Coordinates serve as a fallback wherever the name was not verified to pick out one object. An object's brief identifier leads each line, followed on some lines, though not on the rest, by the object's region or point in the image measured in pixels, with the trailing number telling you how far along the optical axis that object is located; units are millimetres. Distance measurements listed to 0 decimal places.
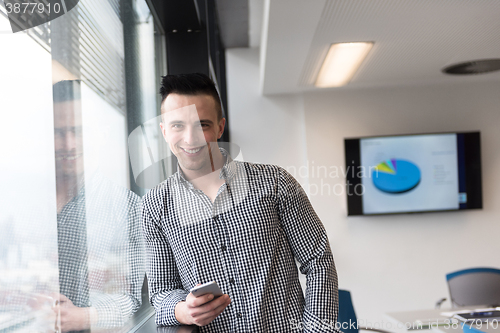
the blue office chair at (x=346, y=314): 2594
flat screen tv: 4191
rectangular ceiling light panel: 3072
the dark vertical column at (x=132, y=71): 1534
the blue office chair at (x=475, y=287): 3104
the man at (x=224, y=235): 1295
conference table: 2199
